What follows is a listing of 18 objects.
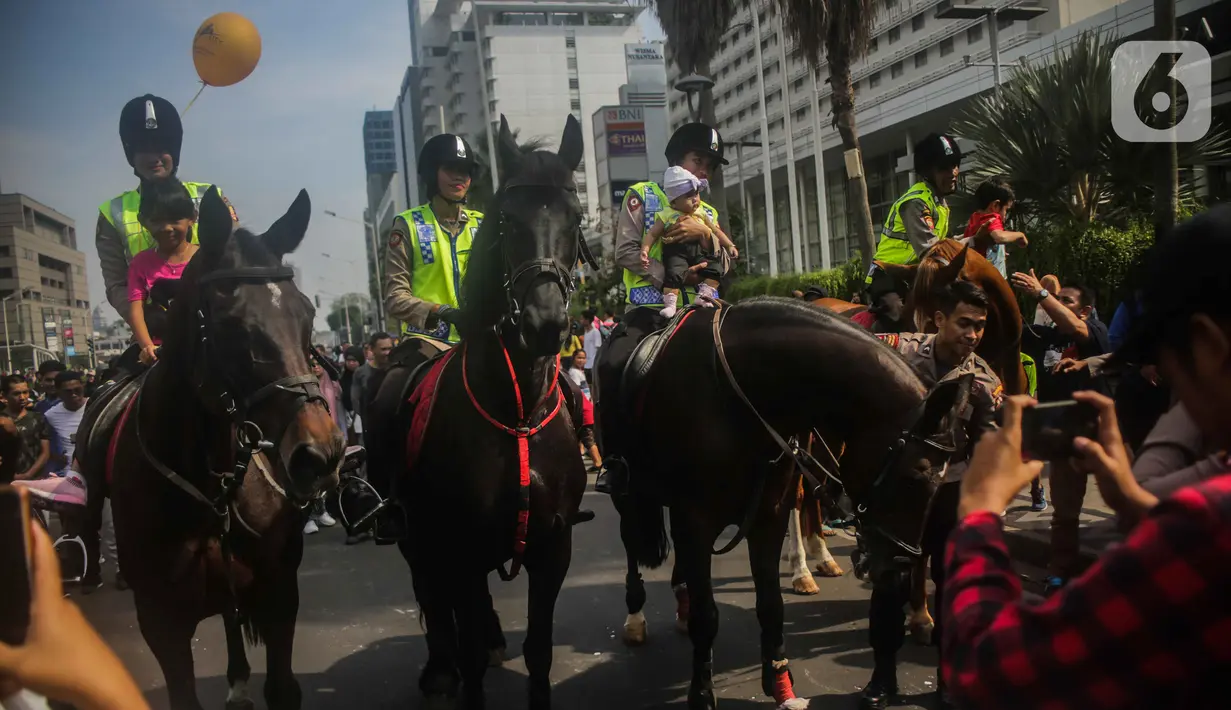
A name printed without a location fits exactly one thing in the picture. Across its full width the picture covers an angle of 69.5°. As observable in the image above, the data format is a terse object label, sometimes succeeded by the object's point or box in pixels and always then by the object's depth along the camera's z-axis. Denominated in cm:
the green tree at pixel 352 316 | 11376
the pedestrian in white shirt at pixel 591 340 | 1692
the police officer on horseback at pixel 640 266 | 511
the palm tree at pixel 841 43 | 1503
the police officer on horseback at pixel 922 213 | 605
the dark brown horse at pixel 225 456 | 313
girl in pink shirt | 407
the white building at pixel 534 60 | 9800
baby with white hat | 534
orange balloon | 496
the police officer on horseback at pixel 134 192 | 448
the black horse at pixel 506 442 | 373
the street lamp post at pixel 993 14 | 1584
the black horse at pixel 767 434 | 352
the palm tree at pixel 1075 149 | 1280
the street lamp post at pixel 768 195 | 3575
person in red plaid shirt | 118
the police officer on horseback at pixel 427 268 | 465
